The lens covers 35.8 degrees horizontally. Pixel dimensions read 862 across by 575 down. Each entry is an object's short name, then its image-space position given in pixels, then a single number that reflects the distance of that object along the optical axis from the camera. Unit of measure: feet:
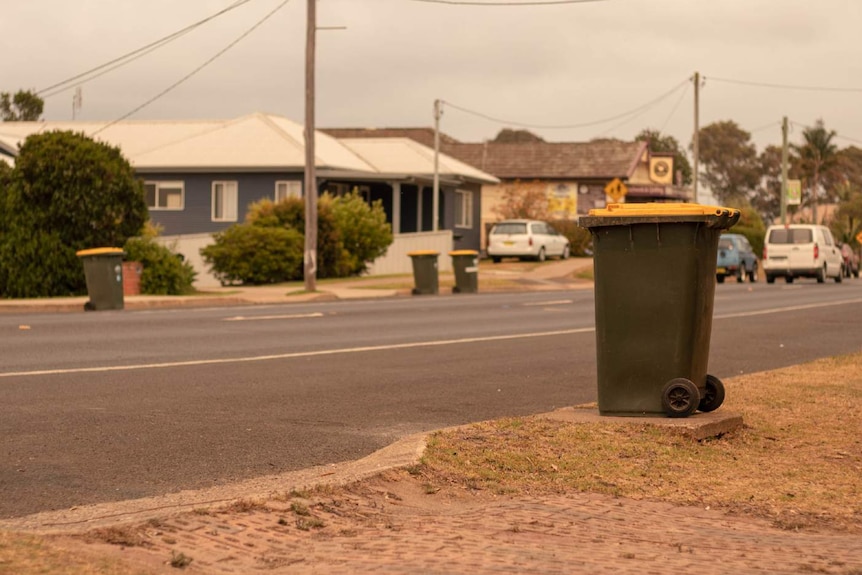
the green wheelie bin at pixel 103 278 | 78.43
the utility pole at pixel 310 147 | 104.37
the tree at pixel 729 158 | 353.31
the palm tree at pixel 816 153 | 329.31
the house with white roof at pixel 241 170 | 152.56
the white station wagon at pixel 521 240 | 162.91
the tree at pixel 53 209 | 89.66
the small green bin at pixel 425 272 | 104.63
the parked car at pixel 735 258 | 143.74
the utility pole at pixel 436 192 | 166.20
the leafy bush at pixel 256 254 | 115.96
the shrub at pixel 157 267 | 93.50
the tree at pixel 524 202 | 213.87
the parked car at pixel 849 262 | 166.45
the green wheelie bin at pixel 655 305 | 30.27
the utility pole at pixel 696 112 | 191.52
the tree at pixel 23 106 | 245.65
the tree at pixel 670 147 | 345.72
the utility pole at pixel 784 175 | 224.12
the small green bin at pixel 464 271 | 108.68
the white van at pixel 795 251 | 138.72
